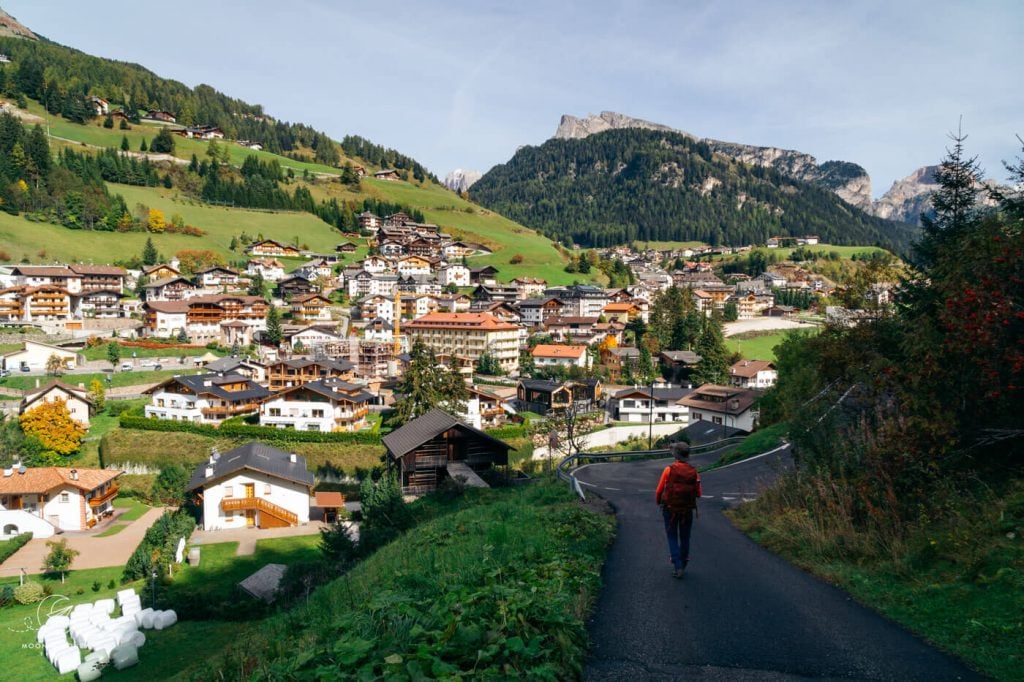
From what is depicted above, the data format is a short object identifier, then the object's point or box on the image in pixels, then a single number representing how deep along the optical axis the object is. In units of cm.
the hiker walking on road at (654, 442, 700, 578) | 646
